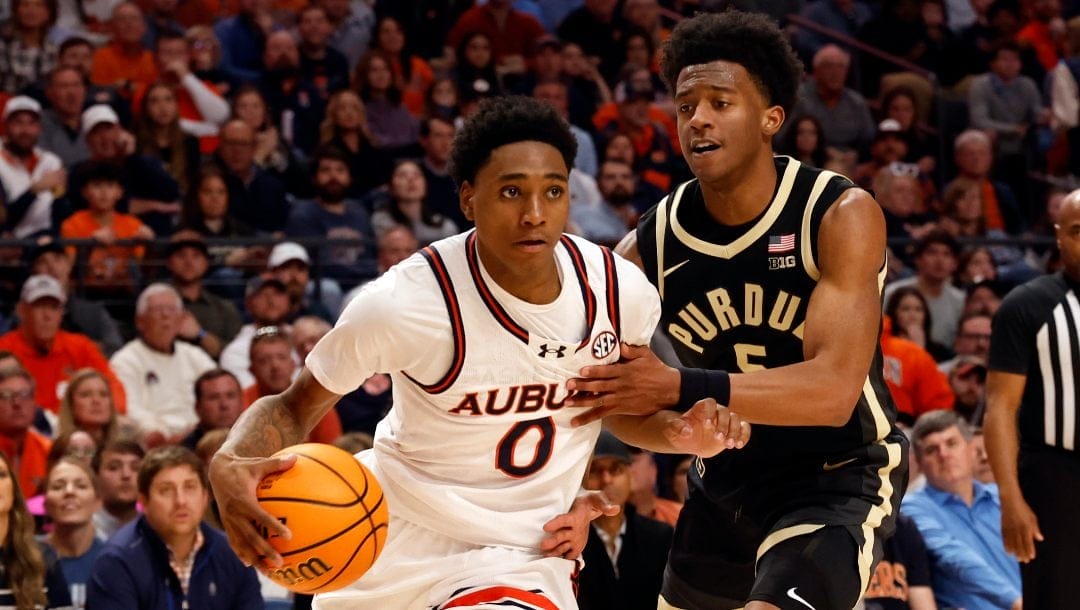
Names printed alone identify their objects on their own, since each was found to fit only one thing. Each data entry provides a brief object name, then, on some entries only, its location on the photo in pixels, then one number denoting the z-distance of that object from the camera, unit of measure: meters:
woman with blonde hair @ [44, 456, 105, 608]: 15.97
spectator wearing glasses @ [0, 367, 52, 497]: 17.87
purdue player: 9.48
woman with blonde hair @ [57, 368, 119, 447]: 18.09
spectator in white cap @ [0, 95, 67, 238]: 22.39
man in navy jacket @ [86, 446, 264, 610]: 14.49
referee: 13.23
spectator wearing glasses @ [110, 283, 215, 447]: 20.16
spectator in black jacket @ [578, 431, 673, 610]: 15.91
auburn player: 8.76
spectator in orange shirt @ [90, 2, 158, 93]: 26.25
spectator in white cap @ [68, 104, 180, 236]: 23.00
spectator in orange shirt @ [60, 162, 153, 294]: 22.02
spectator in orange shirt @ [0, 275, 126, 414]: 19.87
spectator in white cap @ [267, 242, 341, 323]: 21.95
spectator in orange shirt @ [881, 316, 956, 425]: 21.09
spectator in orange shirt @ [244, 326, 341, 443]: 19.48
